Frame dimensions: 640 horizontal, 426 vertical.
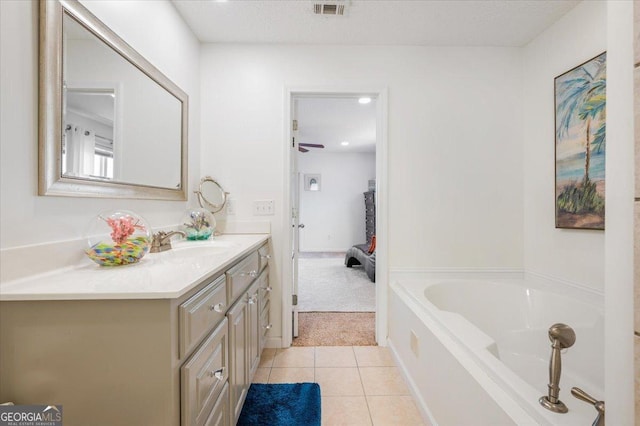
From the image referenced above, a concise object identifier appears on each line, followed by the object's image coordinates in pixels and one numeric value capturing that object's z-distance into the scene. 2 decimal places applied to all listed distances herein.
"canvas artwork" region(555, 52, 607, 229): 1.64
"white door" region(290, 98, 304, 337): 2.34
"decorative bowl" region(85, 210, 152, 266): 1.05
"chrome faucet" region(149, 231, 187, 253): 1.43
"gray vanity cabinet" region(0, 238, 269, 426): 0.74
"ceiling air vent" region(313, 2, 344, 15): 1.81
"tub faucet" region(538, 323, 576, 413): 0.91
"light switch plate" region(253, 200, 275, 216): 2.25
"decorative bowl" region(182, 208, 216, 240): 1.85
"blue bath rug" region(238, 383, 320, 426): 1.45
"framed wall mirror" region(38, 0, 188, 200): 1.00
